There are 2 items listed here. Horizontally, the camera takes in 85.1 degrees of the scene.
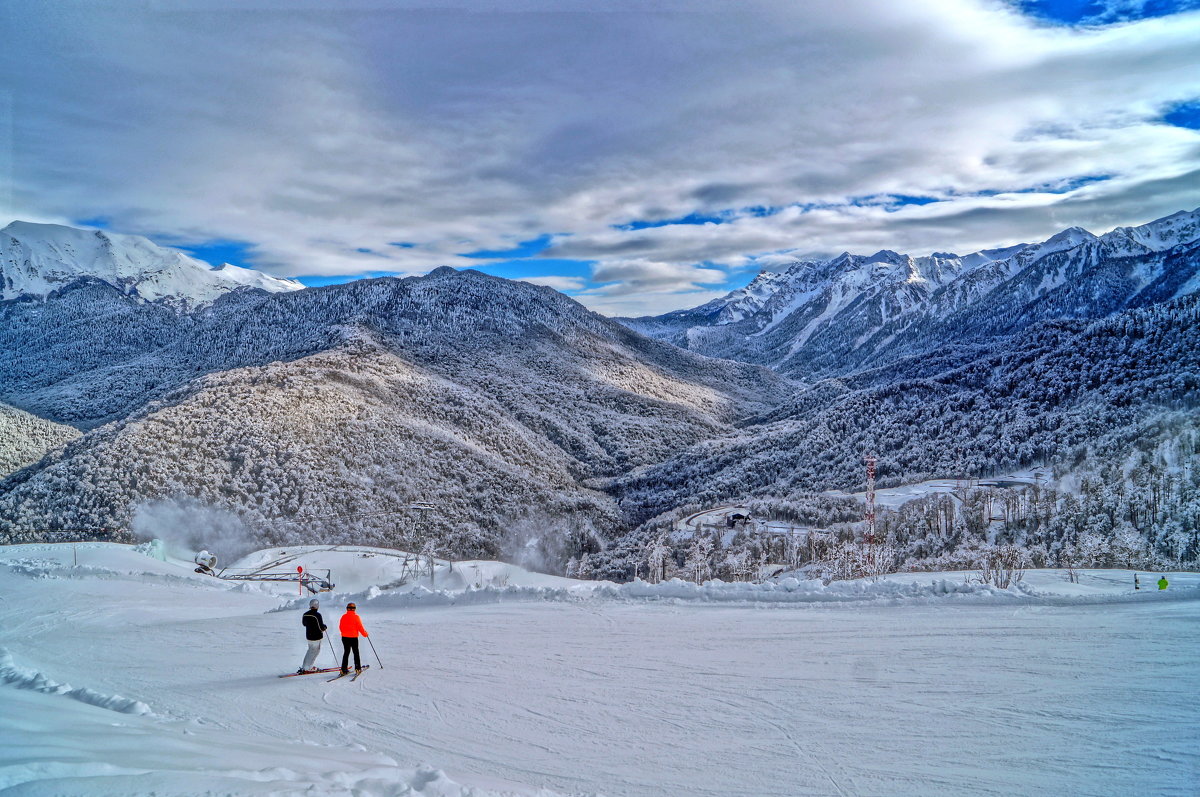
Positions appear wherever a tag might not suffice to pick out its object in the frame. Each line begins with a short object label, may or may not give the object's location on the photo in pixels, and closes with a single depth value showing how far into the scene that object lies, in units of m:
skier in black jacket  10.90
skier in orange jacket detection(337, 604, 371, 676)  10.65
